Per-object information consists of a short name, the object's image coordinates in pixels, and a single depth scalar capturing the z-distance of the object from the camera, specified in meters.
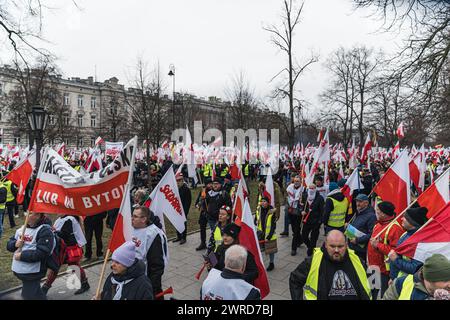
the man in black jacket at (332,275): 2.89
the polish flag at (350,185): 6.95
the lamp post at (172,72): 22.77
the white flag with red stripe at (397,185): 5.18
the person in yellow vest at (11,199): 9.23
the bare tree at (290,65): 17.17
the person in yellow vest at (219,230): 5.06
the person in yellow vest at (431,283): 2.30
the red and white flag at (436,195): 4.20
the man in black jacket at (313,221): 6.93
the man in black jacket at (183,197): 8.14
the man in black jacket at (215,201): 7.35
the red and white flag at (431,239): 3.16
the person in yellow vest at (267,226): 6.30
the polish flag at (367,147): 11.46
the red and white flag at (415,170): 8.82
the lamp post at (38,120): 9.02
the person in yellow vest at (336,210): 6.45
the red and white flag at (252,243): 3.84
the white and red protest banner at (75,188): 4.01
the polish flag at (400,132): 8.90
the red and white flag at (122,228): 3.66
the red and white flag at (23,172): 5.88
